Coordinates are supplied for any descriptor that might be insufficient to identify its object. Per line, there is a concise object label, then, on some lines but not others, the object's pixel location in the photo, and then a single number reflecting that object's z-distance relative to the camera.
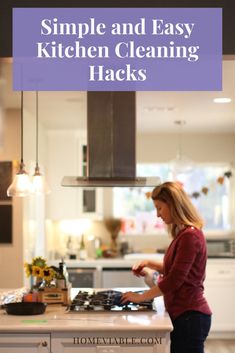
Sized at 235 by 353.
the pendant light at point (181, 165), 7.00
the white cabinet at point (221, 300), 6.96
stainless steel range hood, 4.36
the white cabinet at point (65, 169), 7.43
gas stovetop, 3.66
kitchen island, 3.19
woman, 3.36
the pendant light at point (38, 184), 4.27
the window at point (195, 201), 7.96
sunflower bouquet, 3.94
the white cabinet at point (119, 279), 6.91
